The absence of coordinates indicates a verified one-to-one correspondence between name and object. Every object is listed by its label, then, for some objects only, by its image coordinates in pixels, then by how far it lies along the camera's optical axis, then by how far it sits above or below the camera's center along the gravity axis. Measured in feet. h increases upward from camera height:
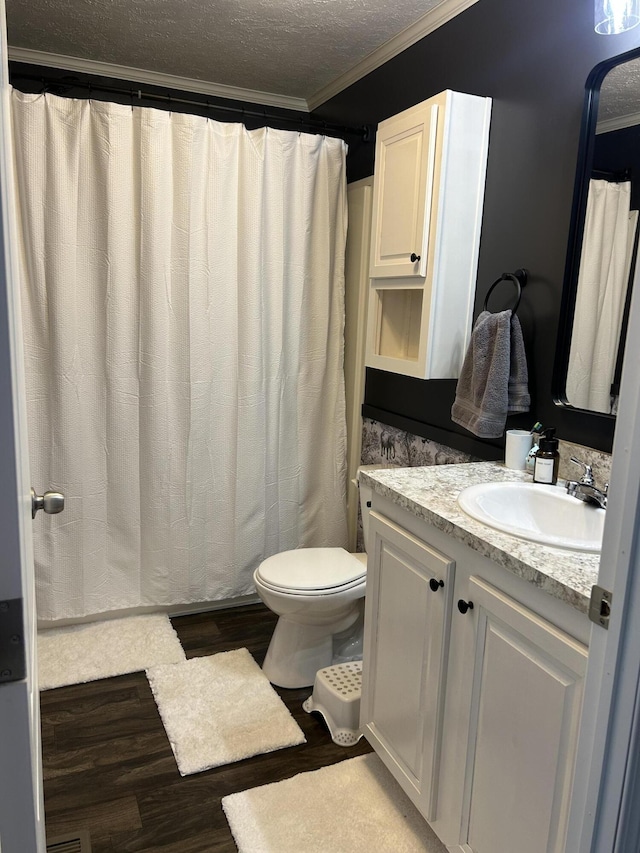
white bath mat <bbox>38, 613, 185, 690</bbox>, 8.12 -4.62
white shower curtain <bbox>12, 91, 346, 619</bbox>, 8.37 -0.68
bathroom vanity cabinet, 4.04 -2.72
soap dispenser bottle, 5.96 -1.36
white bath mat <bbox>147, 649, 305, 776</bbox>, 6.79 -4.59
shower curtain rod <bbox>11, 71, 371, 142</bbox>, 8.00 +2.50
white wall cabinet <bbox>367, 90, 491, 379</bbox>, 6.88 +0.98
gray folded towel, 6.40 -0.62
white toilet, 7.59 -3.46
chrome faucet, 5.38 -1.47
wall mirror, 5.42 +0.60
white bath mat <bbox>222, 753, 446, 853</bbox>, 5.64 -4.57
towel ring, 6.54 +0.31
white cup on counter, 6.43 -1.34
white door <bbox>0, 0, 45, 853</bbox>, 2.57 -1.31
